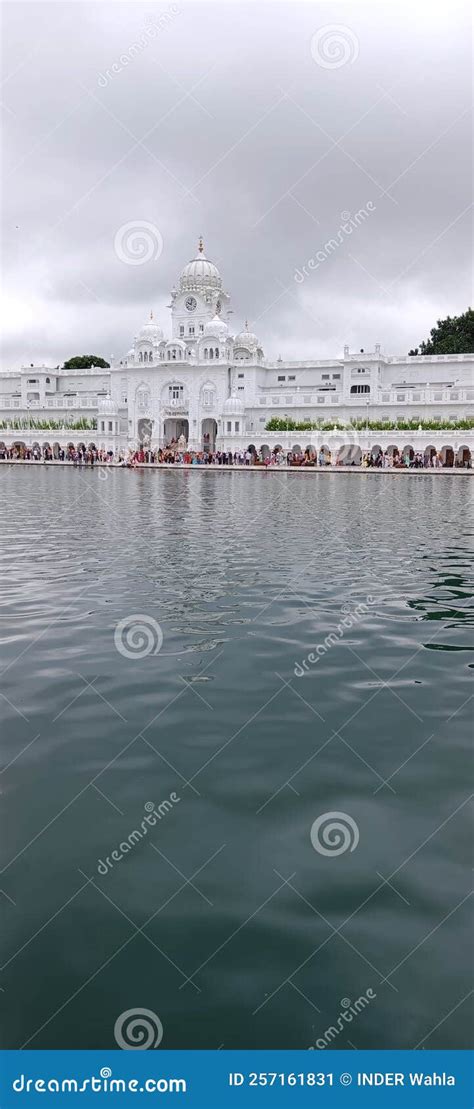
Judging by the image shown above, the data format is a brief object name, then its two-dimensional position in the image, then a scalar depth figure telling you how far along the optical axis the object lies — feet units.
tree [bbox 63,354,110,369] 353.37
